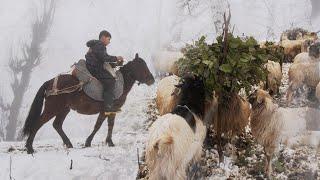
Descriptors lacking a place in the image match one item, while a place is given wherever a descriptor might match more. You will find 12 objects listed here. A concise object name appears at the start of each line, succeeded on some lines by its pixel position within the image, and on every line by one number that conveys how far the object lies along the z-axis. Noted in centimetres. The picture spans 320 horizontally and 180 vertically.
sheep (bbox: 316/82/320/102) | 694
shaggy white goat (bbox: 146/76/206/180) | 398
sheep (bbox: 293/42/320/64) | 756
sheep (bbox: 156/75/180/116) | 525
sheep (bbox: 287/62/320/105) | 730
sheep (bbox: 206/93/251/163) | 509
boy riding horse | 537
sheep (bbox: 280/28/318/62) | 1040
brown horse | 517
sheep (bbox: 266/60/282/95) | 722
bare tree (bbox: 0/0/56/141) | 786
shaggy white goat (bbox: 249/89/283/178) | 492
